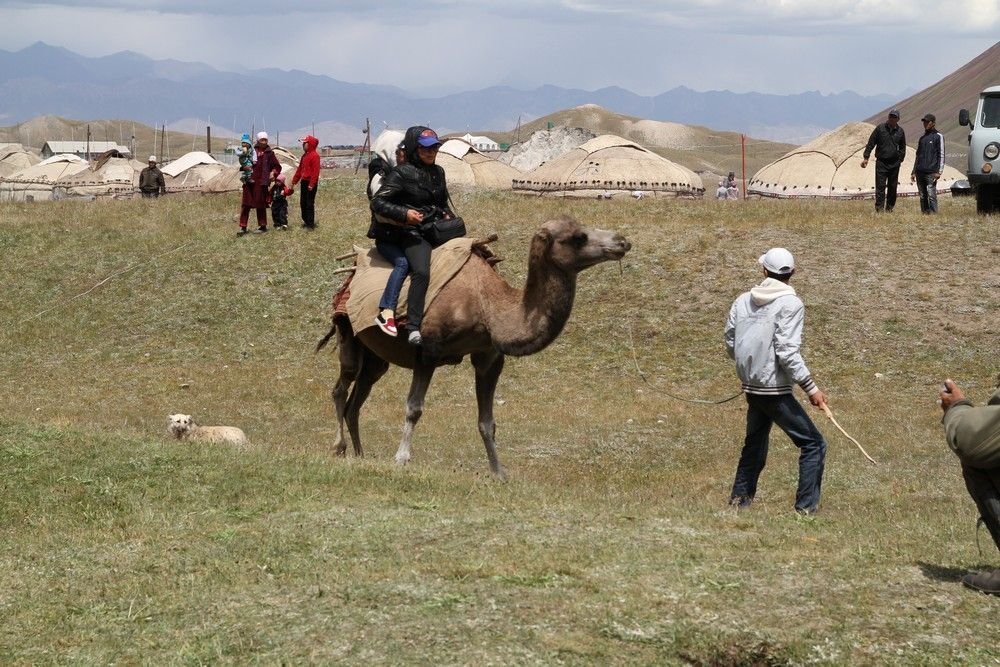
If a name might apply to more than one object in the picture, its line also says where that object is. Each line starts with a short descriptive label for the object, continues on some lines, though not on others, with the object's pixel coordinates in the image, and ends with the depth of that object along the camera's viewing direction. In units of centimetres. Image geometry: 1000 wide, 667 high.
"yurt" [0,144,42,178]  8538
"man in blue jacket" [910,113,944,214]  2711
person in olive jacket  737
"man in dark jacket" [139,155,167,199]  4150
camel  1270
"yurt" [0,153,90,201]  6769
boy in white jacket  1072
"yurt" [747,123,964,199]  4531
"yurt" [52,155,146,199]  6463
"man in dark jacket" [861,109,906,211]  2761
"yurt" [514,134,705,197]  4538
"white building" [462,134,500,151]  9981
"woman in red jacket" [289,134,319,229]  2811
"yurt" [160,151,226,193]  6644
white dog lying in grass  1544
